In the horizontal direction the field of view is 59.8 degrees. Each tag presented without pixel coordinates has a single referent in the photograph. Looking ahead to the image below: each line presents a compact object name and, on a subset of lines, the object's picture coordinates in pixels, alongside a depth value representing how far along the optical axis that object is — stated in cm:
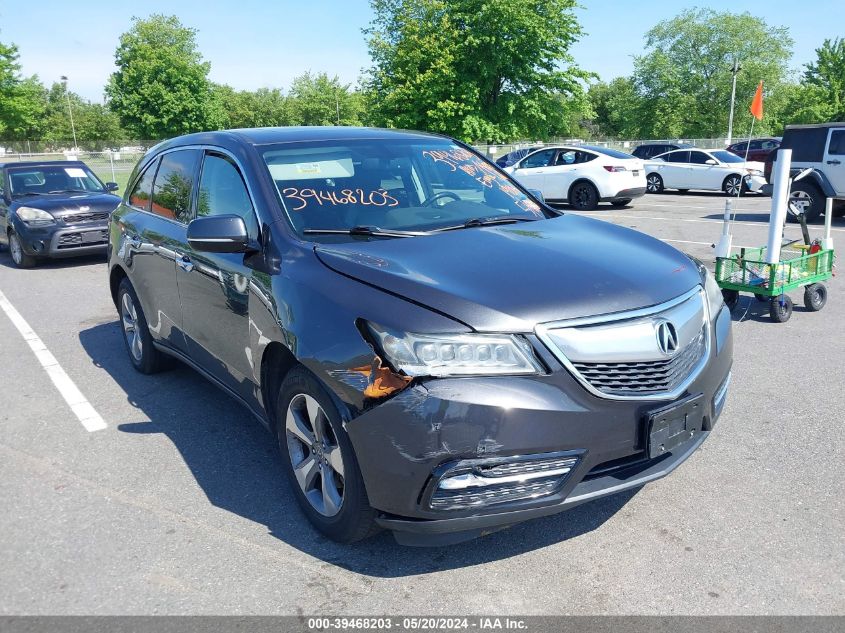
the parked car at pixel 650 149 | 2412
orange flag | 885
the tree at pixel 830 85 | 5491
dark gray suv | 262
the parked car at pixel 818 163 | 1406
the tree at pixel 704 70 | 6244
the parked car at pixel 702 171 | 2085
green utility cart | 665
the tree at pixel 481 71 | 2914
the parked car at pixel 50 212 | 1105
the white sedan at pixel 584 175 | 1755
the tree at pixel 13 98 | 5391
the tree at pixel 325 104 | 8300
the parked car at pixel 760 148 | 2506
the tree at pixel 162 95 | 5703
